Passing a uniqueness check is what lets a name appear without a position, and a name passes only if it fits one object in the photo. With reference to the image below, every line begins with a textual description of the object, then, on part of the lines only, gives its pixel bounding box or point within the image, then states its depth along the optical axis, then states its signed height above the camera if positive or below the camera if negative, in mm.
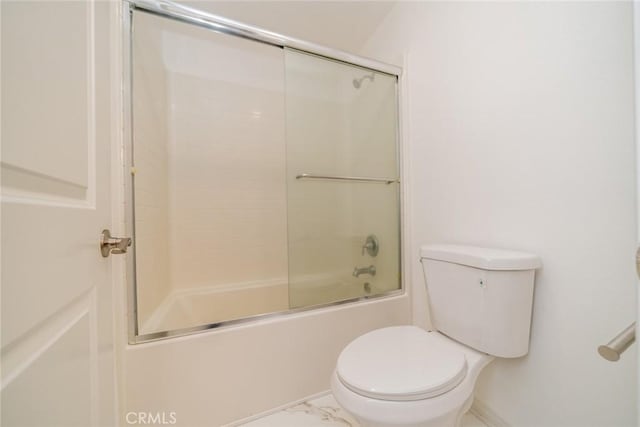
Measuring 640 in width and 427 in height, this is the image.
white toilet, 673 -446
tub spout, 1458 -319
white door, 300 +1
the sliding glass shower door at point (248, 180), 1250 +213
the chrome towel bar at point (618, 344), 433 -227
